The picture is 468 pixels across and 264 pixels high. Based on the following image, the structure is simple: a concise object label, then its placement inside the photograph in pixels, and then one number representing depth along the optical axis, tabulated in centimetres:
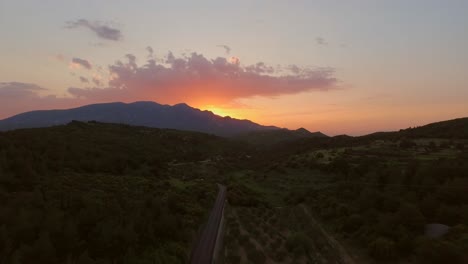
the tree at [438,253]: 2064
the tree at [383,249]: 2492
